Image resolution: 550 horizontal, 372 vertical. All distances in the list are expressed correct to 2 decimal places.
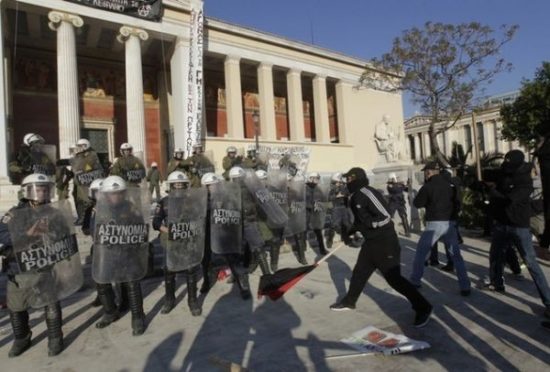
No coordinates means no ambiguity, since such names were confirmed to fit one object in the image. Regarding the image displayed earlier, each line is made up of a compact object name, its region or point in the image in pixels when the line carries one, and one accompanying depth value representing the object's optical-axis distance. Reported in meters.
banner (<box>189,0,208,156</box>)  19.55
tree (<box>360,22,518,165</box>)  19.23
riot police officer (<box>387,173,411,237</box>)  11.14
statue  18.56
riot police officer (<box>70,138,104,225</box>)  7.86
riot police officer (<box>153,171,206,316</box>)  4.97
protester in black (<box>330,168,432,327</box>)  4.40
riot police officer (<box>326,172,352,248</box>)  9.78
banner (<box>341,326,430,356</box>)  3.59
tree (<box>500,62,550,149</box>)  27.67
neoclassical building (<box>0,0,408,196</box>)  17.83
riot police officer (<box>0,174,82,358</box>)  3.80
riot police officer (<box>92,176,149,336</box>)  4.36
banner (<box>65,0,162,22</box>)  18.06
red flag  4.70
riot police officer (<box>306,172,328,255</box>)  8.82
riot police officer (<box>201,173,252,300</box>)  5.65
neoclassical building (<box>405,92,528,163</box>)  63.87
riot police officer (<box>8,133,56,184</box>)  7.64
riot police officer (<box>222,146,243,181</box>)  10.30
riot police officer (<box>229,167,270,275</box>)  6.27
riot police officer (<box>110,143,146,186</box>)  8.46
